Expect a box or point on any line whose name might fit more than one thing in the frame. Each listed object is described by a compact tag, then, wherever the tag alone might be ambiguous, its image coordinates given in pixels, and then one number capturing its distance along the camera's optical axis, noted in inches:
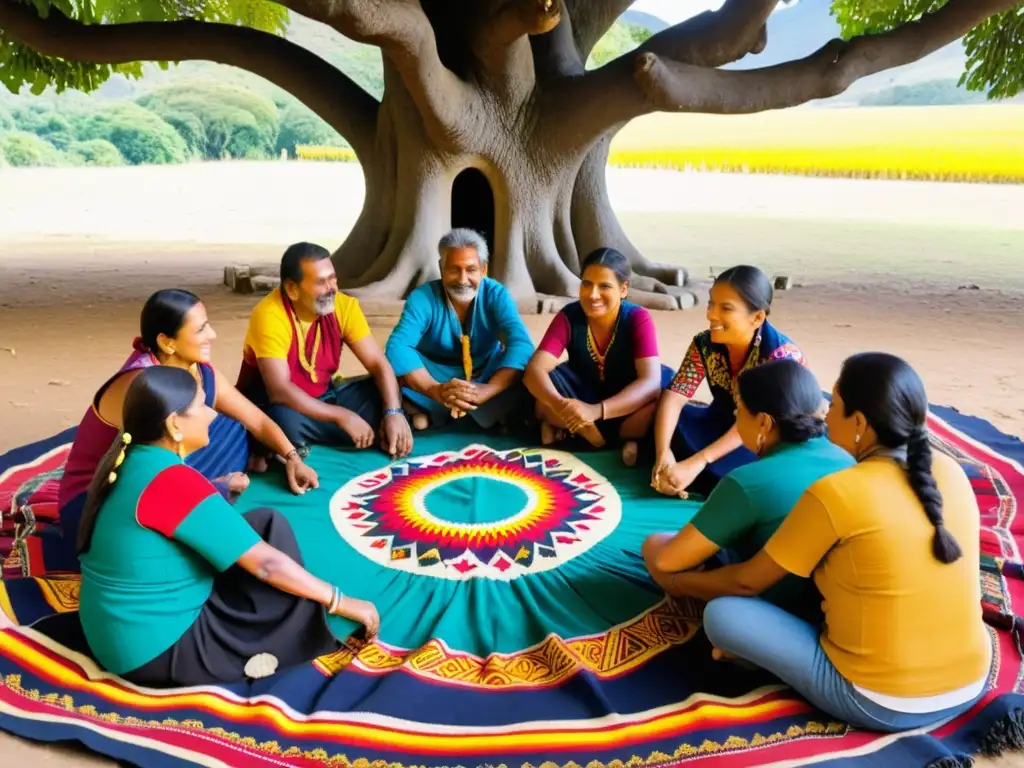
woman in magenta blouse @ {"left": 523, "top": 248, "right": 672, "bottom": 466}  145.3
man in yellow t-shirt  143.3
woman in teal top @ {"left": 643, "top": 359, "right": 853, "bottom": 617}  84.8
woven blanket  77.7
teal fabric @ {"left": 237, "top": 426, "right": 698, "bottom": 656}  97.2
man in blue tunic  156.3
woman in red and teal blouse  79.6
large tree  252.4
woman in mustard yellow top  73.0
